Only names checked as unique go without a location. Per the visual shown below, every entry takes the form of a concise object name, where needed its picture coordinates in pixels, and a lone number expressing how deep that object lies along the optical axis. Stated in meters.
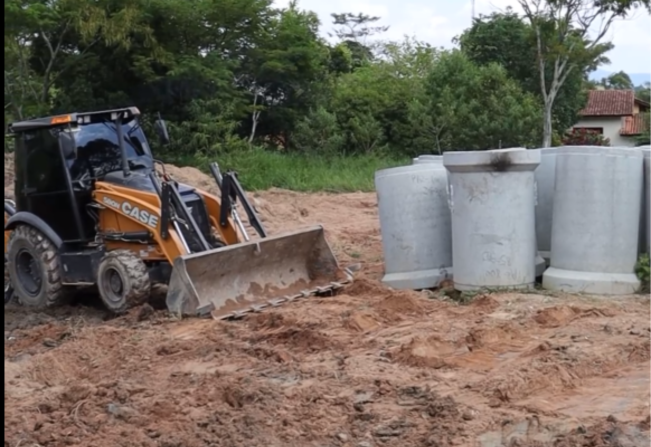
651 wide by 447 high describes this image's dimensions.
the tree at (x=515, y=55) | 34.25
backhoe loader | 9.46
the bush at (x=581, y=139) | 34.94
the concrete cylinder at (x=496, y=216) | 9.29
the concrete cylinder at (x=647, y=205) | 9.08
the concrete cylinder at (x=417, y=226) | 10.14
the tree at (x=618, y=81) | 84.43
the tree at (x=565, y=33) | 28.16
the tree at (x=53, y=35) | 22.27
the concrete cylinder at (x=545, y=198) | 9.98
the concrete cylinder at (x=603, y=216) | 8.96
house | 55.72
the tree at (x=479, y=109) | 28.20
